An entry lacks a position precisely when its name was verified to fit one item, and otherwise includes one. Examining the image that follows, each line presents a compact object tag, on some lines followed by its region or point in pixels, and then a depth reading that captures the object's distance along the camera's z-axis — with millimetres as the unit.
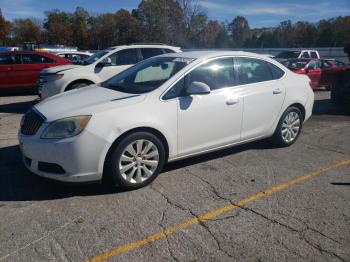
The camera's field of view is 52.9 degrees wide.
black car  9500
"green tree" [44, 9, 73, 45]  82250
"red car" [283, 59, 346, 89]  13586
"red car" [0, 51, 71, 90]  11703
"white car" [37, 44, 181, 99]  8750
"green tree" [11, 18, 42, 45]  86500
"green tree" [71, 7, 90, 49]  83188
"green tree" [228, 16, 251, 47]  86538
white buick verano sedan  3842
